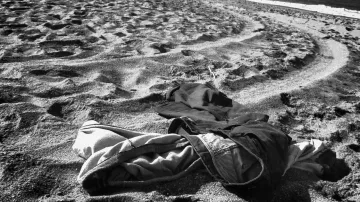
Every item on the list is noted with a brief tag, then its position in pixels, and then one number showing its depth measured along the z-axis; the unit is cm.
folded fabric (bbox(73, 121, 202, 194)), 205
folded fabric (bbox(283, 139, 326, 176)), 237
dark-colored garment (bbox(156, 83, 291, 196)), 214
